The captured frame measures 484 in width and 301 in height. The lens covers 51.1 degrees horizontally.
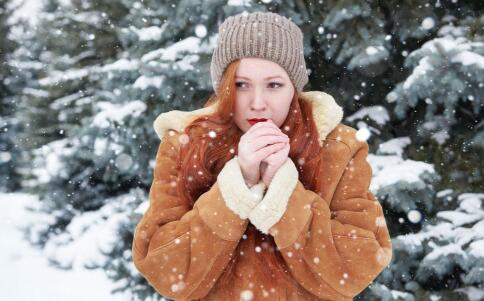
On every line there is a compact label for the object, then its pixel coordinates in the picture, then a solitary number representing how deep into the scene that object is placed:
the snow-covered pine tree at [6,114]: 8.64
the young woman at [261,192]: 1.56
